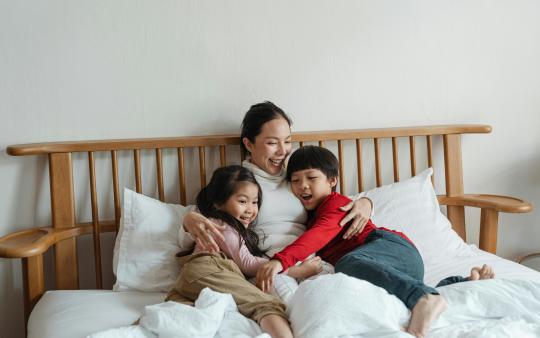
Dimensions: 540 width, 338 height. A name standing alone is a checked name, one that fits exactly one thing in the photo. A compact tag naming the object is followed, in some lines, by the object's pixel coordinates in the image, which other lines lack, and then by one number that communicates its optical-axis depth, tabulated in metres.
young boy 1.25
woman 1.68
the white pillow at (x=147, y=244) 1.61
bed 1.56
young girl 1.30
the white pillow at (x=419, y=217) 1.81
